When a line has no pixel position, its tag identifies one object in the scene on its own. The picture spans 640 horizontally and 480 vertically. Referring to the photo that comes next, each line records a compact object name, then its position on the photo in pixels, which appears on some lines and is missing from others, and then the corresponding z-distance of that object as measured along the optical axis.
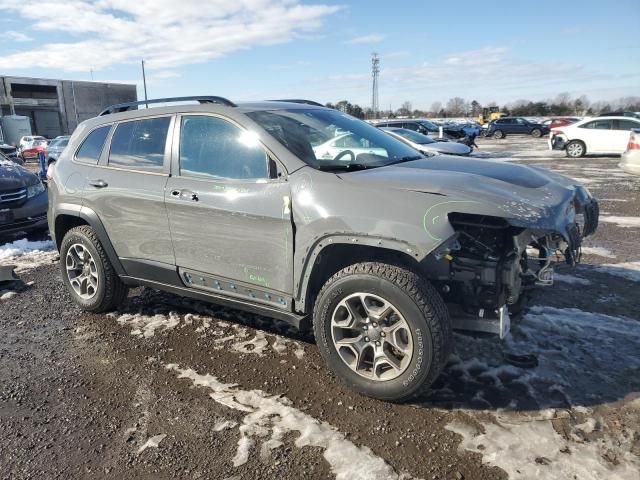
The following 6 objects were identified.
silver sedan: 10.61
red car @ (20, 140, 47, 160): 31.59
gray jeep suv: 2.92
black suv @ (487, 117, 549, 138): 38.91
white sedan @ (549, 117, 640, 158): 19.42
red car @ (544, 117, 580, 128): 29.92
